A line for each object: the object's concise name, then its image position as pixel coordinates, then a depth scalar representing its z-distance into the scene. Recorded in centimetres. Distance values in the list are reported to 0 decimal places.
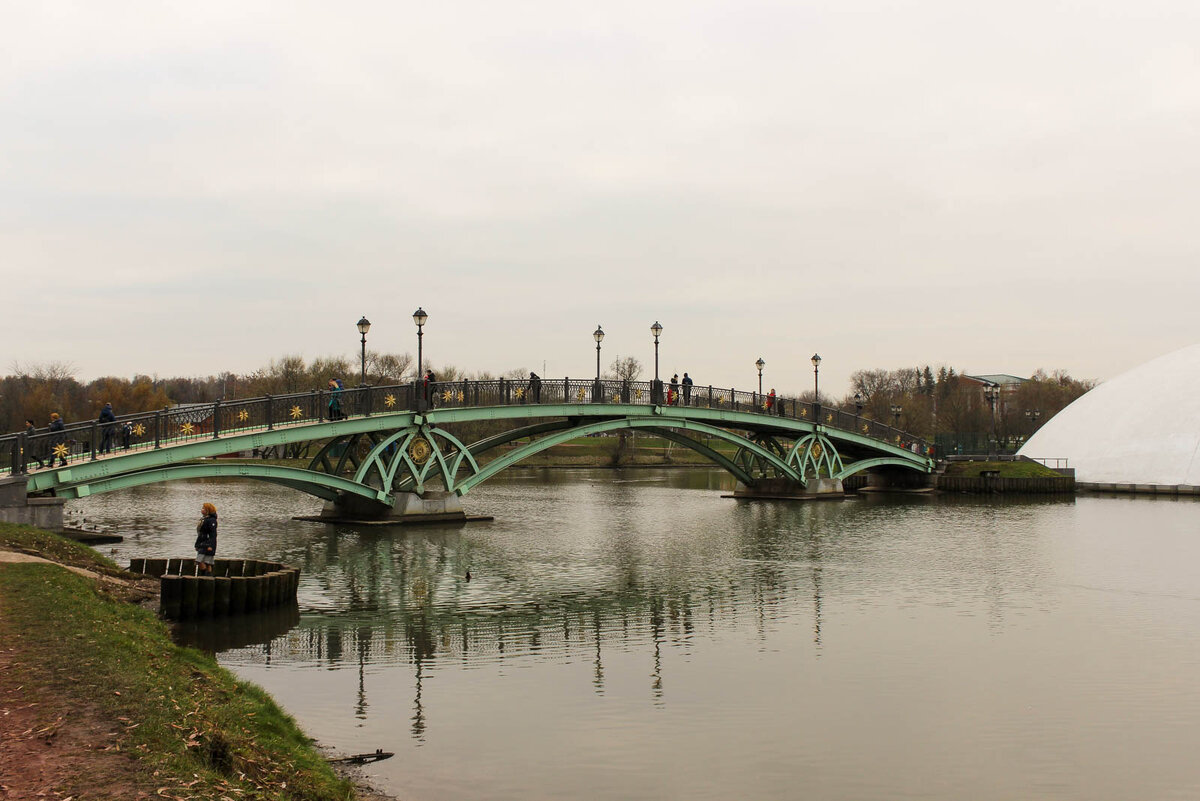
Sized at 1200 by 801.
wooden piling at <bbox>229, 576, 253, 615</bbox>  1784
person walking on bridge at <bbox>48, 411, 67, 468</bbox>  2584
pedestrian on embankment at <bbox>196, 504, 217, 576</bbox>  1838
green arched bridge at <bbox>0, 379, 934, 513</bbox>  2709
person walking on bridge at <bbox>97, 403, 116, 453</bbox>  2689
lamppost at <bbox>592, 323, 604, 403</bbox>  3991
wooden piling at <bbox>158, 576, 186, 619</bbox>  1719
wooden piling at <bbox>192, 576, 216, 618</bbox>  1733
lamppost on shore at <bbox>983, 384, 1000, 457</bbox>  7199
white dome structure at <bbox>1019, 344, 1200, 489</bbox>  6588
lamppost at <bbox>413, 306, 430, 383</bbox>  3444
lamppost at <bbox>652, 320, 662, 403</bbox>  4338
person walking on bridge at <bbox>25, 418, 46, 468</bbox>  2536
